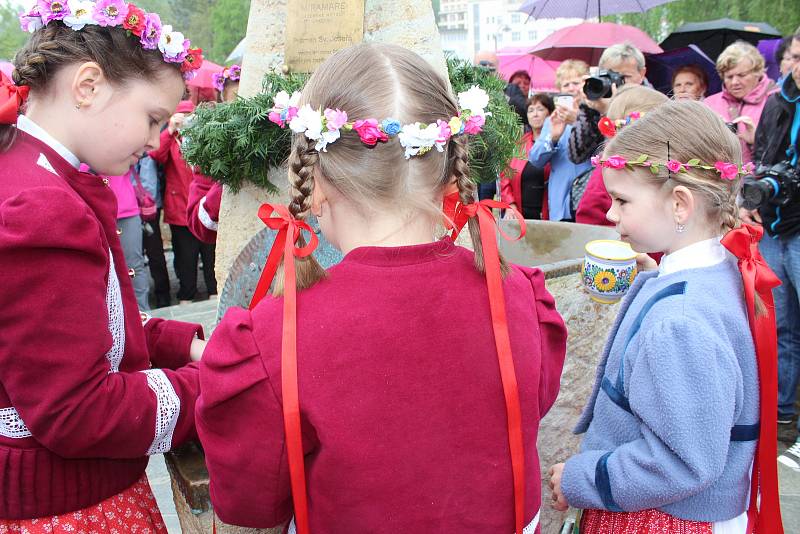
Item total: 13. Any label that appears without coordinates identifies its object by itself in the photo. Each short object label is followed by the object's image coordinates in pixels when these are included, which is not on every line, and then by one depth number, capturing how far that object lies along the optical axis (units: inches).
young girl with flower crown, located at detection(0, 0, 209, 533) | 46.8
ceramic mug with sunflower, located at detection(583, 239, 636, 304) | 81.4
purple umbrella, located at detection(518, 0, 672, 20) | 288.0
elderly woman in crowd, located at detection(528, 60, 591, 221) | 181.0
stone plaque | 90.5
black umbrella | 296.5
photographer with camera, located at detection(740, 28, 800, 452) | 132.9
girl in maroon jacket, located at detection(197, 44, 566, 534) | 42.8
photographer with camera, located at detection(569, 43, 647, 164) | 150.5
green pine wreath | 81.5
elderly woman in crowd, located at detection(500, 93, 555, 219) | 204.4
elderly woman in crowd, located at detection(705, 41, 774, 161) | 180.2
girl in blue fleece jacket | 56.2
